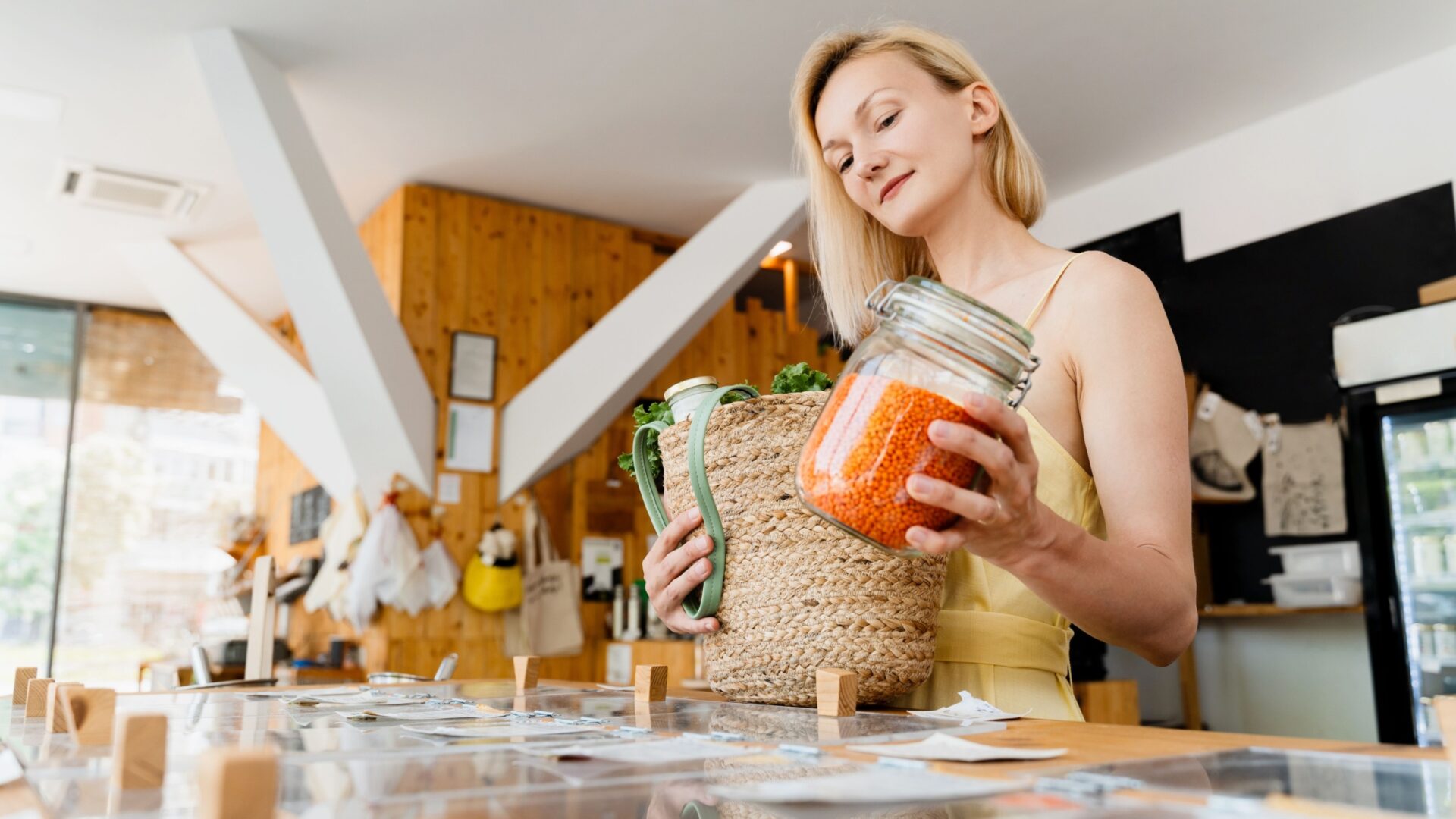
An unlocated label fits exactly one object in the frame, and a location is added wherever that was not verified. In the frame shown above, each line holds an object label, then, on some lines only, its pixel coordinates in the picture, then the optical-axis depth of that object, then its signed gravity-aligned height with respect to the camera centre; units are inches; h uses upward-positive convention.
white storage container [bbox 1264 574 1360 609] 146.5 +2.5
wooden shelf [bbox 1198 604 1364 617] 148.6 +0.0
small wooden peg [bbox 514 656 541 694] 41.9 -2.2
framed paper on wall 191.0 +41.1
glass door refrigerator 128.0 +10.5
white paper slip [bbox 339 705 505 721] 29.2 -2.6
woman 30.3 +7.3
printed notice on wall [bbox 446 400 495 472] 187.5 +28.6
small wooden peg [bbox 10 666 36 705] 40.0 -2.4
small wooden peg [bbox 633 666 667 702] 36.2 -2.3
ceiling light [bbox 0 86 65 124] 156.3 +69.7
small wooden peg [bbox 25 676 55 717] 35.8 -2.7
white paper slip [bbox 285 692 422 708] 34.5 -2.7
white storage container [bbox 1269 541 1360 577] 147.9 +6.7
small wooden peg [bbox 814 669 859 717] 31.0 -2.2
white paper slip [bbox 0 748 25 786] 20.0 -2.9
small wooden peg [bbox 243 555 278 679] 76.5 -0.3
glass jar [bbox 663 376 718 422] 38.2 +7.3
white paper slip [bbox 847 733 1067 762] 20.5 -2.6
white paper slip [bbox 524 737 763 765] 21.0 -2.7
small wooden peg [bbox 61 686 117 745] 24.4 -2.1
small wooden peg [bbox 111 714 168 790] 17.8 -2.2
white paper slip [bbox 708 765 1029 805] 16.7 -2.7
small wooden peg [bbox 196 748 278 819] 13.6 -2.0
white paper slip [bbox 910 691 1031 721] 30.6 -2.7
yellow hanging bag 181.8 +5.8
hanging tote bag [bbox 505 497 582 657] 187.5 +1.1
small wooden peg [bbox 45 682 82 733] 28.9 -2.6
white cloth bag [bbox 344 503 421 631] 168.2 +7.0
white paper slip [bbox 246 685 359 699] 40.0 -2.9
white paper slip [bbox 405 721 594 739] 25.0 -2.6
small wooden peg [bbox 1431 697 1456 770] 19.2 -1.9
